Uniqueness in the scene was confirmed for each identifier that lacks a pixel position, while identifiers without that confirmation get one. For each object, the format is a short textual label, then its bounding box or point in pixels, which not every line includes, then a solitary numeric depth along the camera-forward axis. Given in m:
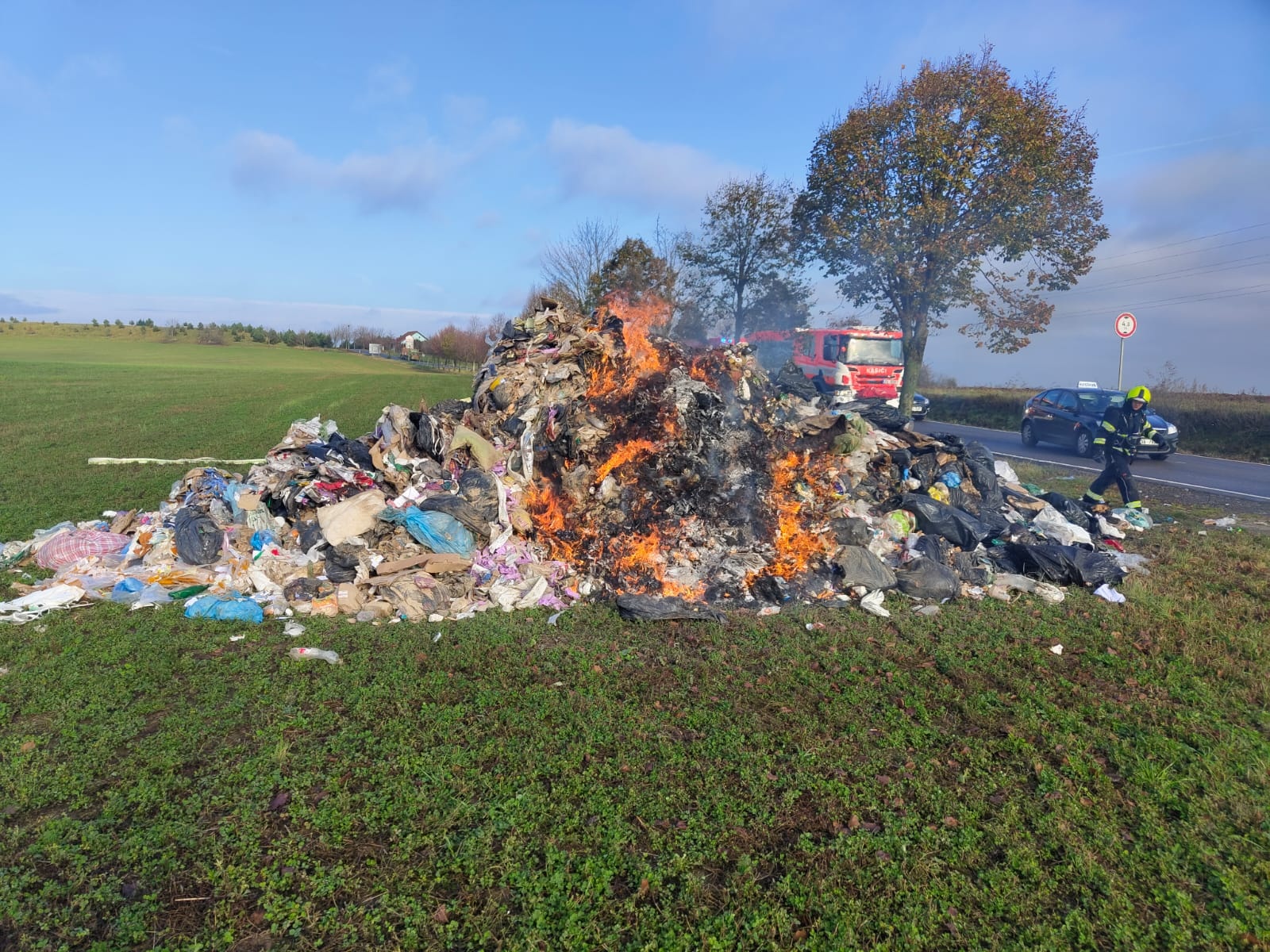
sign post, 18.05
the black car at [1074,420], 15.12
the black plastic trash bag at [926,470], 8.20
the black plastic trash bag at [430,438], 7.61
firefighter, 9.23
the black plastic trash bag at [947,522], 7.03
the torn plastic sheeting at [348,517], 6.34
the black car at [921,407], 22.10
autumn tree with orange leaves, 18.94
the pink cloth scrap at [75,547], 6.70
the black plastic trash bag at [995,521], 7.42
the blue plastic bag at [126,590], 5.91
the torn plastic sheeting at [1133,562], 7.02
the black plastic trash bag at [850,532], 6.59
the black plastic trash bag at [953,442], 8.59
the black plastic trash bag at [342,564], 6.11
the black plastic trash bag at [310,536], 6.53
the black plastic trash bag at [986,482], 8.23
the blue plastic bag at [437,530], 6.30
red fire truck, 18.65
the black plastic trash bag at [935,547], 6.74
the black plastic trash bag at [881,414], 9.38
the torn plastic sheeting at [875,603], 5.79
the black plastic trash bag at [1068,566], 6.44
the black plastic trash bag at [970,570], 6.52
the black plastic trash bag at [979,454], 8.59
